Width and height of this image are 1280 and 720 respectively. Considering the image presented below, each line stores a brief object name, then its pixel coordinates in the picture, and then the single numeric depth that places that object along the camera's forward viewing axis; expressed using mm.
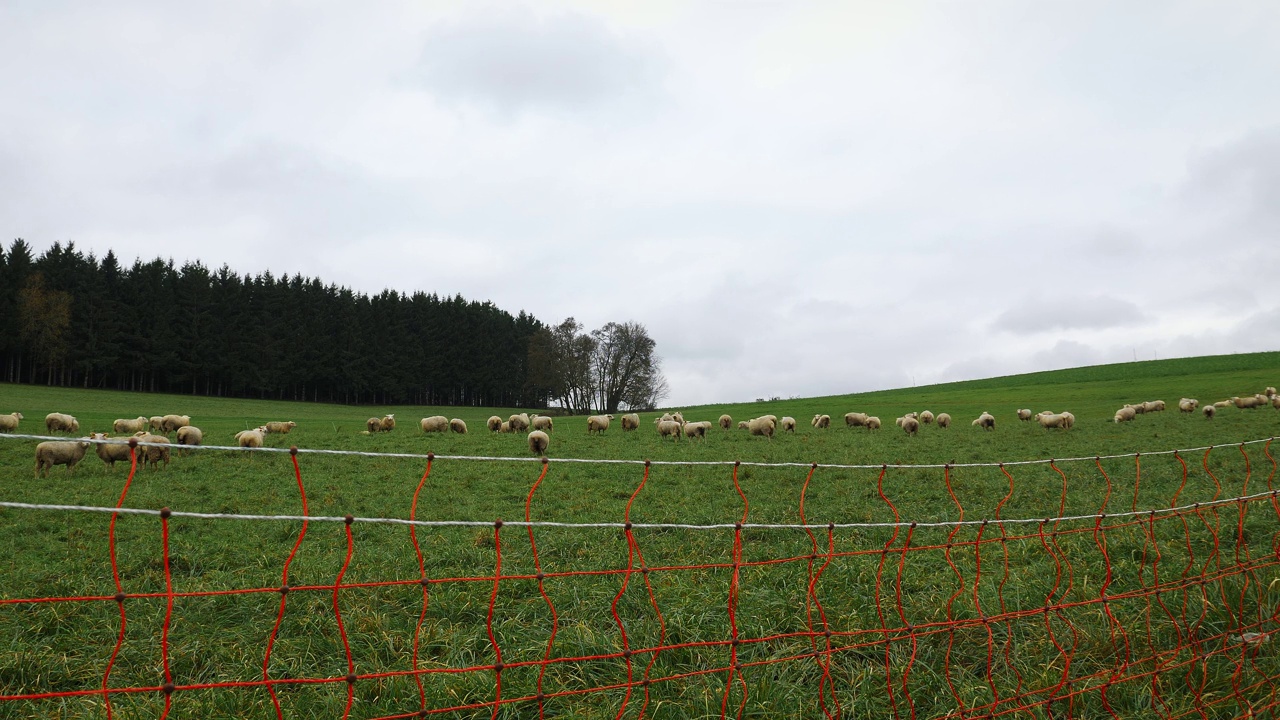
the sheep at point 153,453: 14398
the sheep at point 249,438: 17719
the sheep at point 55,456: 13586
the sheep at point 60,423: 25047
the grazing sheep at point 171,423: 23938
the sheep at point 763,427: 26359
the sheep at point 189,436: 17281
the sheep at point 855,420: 31808
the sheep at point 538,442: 19219
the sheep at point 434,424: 29097
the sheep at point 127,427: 22297
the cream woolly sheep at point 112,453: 14438
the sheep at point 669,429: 24766
